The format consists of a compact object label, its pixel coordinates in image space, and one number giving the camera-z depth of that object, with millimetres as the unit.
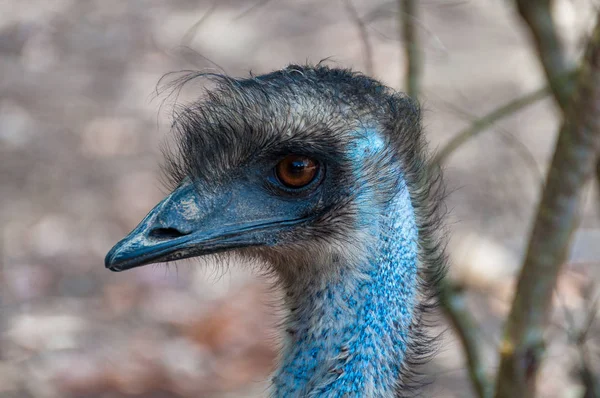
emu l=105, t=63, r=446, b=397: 4812
